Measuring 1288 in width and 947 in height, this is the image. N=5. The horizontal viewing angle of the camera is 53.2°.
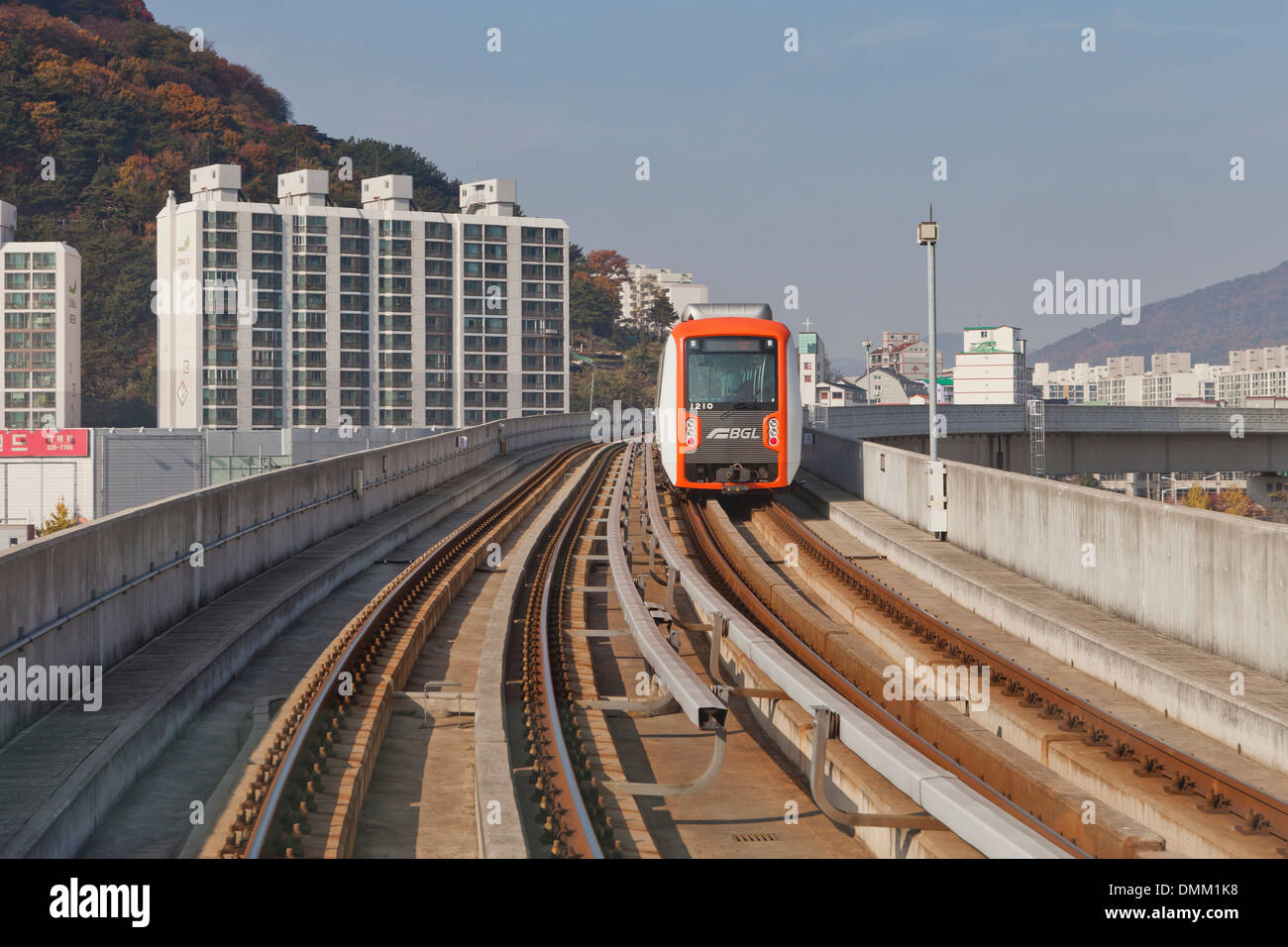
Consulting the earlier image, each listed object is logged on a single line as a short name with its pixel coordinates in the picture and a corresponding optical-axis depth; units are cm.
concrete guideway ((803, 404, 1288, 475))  5181
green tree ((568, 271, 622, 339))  18775
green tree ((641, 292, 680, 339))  19112
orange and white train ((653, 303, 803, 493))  2394
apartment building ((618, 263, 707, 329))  19712
